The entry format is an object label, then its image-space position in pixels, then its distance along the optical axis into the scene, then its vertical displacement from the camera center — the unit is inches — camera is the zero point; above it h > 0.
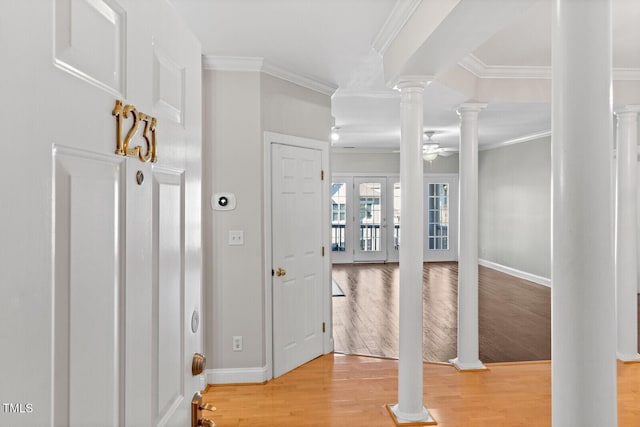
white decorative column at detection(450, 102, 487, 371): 152.5 -13.5
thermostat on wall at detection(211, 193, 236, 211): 137.9 +4.1
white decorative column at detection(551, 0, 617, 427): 45.7 -1.2
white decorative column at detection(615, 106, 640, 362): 160.9 -8.7
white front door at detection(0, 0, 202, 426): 22.0 -0.4
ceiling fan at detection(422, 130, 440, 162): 282.5 +42.1
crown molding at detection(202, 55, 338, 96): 134.1 +46.5
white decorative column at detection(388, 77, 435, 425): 115.0 -9.8
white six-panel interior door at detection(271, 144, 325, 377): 146.2 -14.6
